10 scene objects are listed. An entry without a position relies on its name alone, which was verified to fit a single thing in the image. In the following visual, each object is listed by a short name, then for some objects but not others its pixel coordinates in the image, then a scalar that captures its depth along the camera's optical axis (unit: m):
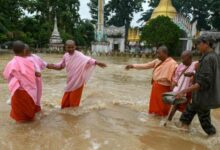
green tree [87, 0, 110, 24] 61.09
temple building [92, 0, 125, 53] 46.21
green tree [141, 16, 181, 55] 36.19
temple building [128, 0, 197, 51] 43.02
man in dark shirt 5.12
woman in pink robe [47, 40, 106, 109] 7.15
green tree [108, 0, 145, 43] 58.62
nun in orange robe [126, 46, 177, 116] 6.94
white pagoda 46.56
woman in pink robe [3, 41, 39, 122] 6.09
